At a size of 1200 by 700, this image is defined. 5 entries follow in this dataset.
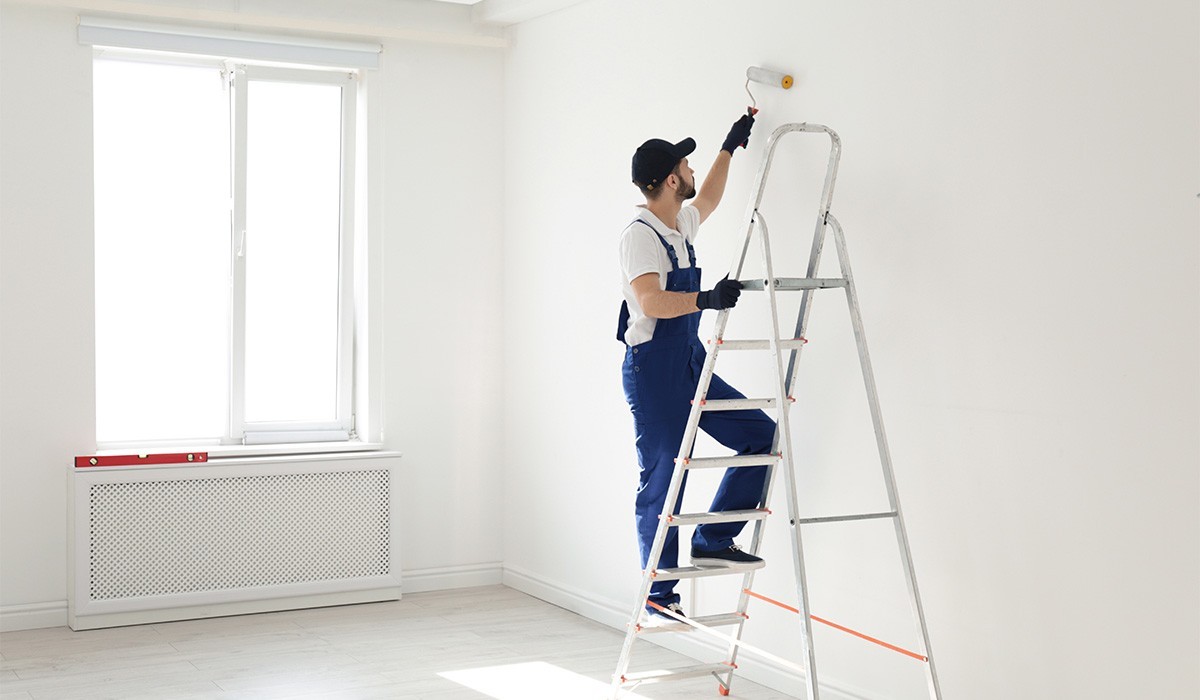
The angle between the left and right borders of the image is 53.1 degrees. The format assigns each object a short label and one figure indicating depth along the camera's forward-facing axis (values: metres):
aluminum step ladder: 3.38
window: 5.46
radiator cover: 5.12
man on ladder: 3.80
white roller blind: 5.21
